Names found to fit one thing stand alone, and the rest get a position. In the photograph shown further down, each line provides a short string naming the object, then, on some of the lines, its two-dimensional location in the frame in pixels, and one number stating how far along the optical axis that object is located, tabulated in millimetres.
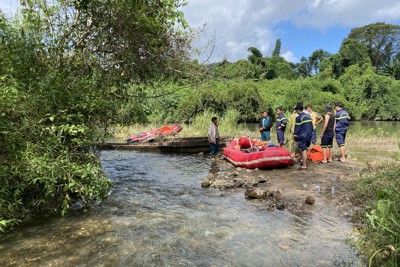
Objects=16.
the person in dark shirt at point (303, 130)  9125
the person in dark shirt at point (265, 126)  12566
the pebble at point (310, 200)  6370
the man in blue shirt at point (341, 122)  9906
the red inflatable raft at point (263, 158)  9523
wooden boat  13930
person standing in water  11859
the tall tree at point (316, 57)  57094
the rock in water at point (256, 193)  6957
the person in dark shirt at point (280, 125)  11562
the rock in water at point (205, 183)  8195
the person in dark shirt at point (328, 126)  9711
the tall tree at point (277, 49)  57109
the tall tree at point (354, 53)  47566
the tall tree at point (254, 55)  48531
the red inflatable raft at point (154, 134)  15219
